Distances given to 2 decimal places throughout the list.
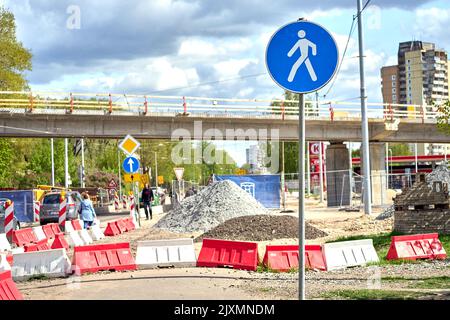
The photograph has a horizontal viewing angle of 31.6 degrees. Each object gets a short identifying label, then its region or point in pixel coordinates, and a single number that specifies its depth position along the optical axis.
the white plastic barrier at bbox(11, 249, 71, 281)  14.45
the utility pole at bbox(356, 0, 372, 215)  35.56
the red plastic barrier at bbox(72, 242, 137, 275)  14.91
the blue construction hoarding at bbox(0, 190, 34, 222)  44.00
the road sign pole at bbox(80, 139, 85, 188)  64.45
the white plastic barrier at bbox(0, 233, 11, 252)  22.49
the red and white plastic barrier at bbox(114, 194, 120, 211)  61.11
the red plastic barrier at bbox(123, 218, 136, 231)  30.86
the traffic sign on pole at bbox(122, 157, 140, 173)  27.54
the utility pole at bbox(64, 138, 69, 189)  64.19
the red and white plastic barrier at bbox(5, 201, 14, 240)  24.86
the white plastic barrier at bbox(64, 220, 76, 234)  23.77
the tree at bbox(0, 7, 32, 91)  61.72
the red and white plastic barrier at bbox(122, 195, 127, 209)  65.65
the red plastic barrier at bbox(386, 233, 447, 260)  16.55
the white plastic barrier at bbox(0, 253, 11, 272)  14.24
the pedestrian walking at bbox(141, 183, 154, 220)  39.12
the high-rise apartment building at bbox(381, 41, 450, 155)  167.50
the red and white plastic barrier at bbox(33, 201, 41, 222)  43.51
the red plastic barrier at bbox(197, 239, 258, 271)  15.19
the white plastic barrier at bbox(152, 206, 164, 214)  51.93
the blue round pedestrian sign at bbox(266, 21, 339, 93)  8.15
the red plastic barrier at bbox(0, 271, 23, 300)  10.05
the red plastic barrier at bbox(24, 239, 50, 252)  16.86
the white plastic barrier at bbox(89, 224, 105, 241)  25.98
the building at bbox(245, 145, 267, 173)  113.88
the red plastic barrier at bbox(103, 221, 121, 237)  28.22
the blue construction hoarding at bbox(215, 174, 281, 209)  47.62
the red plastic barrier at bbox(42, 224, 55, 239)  26.88
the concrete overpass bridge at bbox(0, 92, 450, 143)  47.44
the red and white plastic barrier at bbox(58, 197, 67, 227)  31.05
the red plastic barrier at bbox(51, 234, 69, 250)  19.14
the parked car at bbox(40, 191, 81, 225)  41.12
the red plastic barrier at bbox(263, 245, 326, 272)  15.18
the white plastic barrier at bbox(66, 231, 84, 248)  22.50
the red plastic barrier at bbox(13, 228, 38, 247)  24.55
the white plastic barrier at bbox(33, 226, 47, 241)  25.98
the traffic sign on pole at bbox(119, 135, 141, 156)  27.39
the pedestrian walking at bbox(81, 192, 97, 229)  26.14
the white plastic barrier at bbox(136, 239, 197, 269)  15.37
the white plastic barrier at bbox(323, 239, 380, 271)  15.34
